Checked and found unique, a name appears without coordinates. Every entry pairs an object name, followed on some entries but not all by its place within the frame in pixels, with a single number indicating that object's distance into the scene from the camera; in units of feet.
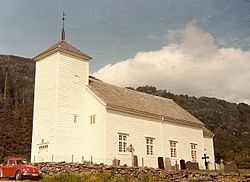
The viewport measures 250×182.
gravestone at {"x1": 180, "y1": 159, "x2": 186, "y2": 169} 115.64
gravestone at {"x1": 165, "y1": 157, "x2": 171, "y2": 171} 105.70
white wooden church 103.86
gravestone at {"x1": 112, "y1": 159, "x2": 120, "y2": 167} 96.07
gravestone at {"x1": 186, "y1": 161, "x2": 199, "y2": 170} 115.65
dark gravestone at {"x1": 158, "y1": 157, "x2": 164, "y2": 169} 106.63
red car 76.28
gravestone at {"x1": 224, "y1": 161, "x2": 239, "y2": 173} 78.23
